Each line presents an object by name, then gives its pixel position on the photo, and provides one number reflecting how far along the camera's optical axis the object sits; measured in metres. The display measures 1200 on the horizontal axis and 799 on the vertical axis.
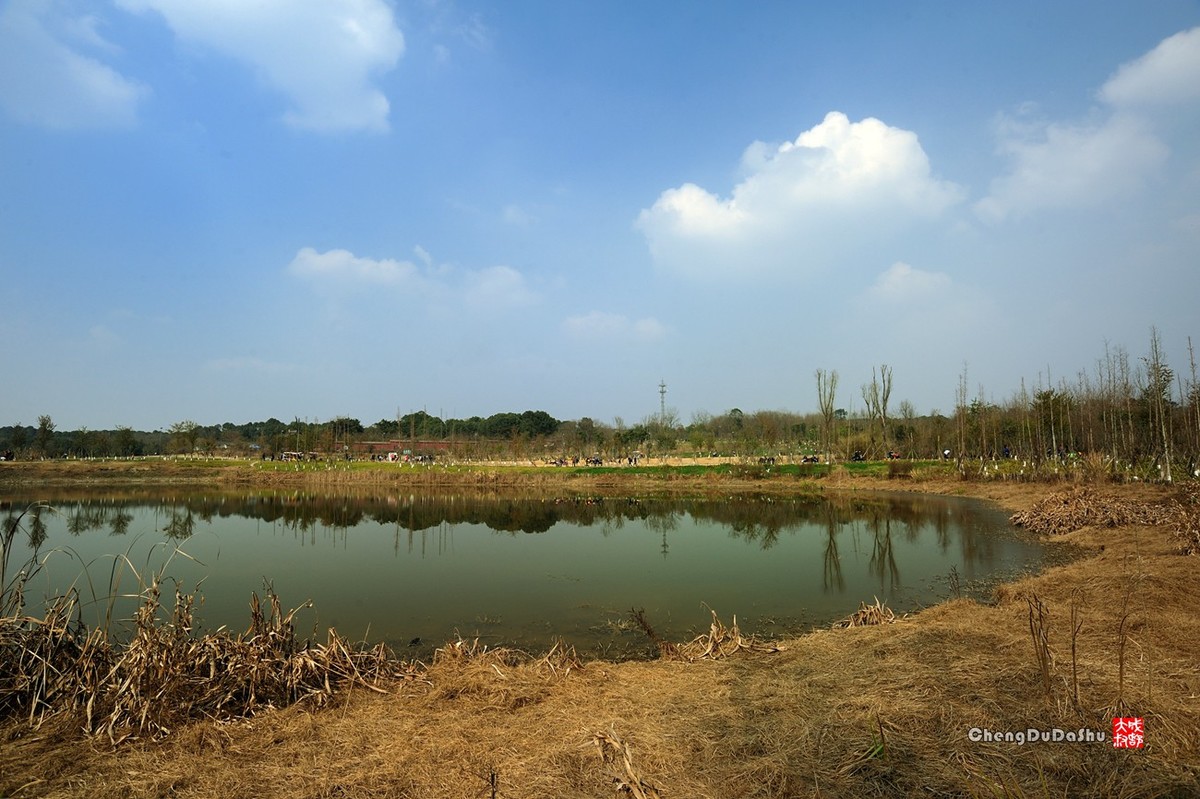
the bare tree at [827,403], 46.81
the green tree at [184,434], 58.31
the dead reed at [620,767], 3.09
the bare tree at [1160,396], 21.11
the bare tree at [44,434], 52.97
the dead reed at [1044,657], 4.04
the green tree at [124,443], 57.19
